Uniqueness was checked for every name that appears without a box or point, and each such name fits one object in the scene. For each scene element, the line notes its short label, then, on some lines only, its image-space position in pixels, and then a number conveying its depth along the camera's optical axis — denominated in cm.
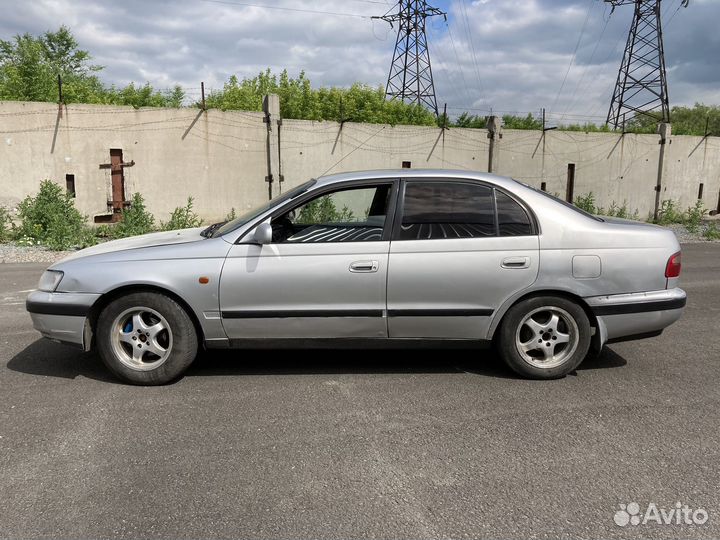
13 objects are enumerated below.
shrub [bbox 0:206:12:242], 1190
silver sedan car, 399
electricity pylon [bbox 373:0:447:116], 3322
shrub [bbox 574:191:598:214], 1766
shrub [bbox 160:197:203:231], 1309
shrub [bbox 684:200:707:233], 1648
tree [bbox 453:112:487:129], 1835
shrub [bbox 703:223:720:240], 1532
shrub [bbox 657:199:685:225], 1931
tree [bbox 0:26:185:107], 1495
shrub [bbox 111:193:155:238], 1227
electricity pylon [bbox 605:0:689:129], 3100
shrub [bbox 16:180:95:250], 1148
